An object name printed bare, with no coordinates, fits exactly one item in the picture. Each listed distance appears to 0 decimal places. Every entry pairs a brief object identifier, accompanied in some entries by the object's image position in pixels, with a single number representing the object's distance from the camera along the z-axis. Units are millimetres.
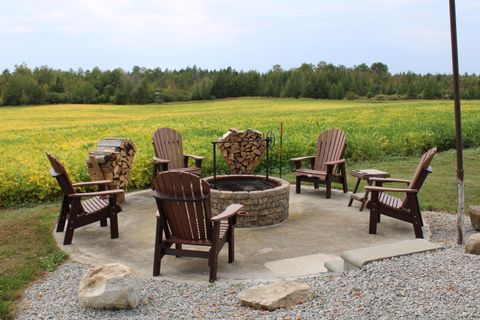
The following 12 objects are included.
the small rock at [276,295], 3693
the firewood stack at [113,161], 7289
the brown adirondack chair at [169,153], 8150
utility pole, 5020
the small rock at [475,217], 5965
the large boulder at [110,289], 3746
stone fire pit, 6277
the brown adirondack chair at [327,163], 7953
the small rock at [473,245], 4684
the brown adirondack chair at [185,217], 4602
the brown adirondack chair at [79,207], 5750
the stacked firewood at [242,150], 9742
